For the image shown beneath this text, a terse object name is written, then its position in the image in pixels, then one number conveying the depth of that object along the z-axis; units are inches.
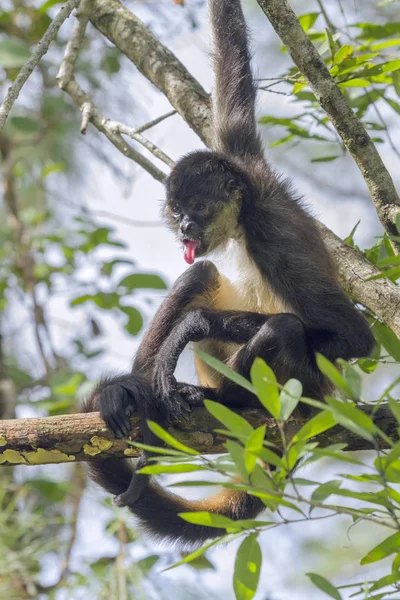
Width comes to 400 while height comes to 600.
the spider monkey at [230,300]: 354.6
